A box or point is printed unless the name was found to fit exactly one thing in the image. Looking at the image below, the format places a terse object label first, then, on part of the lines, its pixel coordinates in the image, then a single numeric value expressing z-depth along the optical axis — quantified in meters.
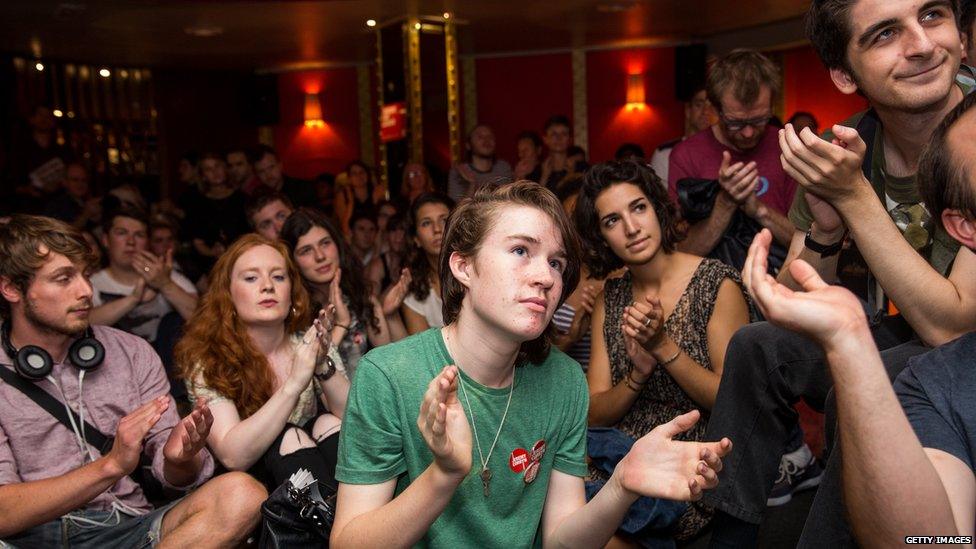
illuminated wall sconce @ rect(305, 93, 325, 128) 11.87
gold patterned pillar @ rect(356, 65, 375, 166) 11.71
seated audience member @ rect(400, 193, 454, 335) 3.85
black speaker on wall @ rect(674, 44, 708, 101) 10.41
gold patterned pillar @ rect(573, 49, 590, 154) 11.19
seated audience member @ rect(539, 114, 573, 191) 6.54
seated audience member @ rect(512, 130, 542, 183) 6.89
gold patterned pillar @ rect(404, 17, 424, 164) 8.11
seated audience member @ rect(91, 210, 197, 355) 4.07
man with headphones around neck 2.20
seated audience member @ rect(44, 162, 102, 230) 6.28
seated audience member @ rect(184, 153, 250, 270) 5.61
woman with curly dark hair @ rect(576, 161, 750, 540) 2.42
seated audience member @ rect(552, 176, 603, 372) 3.04
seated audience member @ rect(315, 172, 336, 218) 8.31
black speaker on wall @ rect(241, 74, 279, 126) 11.74
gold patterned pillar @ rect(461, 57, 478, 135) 11.42
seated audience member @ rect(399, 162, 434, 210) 7.09
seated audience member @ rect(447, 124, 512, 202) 6.96
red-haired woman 2.48
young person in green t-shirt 1.68
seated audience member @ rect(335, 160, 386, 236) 7.53
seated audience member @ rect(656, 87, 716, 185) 4.48
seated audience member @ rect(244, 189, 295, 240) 4.32
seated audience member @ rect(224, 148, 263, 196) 6.29
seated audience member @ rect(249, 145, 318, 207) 6.22
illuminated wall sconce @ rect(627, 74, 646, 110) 11.02
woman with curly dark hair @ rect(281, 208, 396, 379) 3.59
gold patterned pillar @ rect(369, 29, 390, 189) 8.49
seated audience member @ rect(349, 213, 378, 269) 5.96
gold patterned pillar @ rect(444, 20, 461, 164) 8.36
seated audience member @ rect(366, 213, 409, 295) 5.11
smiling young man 1.58
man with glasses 3.08
